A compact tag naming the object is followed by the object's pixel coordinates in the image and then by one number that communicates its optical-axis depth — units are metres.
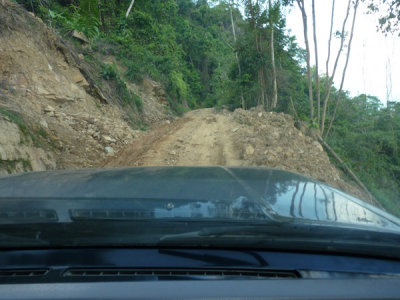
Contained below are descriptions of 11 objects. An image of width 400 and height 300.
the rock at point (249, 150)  9.06
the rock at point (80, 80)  11.51
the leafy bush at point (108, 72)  13.47
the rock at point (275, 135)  10.12
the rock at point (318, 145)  10.62
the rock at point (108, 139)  9.60
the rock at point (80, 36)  13.90
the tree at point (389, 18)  10.45
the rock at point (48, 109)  9.28
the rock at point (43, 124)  8.18
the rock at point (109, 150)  9.23
